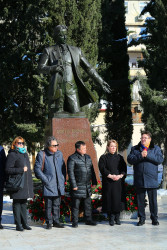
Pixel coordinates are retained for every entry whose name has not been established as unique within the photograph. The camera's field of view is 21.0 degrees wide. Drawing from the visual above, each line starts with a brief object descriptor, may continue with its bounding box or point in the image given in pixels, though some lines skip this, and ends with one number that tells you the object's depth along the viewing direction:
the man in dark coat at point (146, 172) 7.42
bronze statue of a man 9.25
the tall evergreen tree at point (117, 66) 20.06
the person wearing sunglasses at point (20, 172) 7.19
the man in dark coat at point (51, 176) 7.30
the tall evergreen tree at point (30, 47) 16.95
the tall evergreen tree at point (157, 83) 14.75
